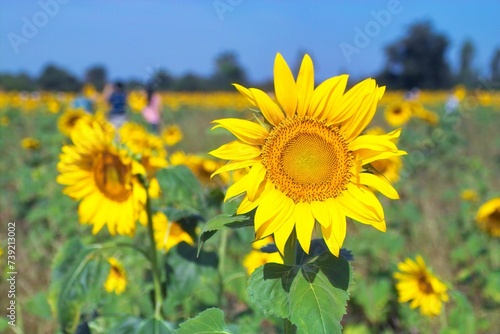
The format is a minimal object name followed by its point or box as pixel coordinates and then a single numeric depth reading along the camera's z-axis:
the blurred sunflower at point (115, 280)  2.26
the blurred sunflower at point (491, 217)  3.30
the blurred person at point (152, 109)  7.86
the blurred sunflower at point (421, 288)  2.62
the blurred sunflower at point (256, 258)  2.51
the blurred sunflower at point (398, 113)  6.29
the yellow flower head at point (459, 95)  9.37
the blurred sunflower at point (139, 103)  8.54
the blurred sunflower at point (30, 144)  5.70
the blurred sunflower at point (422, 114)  6.20
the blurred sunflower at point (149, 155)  1.92
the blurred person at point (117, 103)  7.81
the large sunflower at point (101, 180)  1.84
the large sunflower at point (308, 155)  1.23
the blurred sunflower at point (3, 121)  8.54
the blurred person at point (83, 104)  6.66
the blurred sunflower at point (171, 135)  5.42
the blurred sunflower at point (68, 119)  5.50
